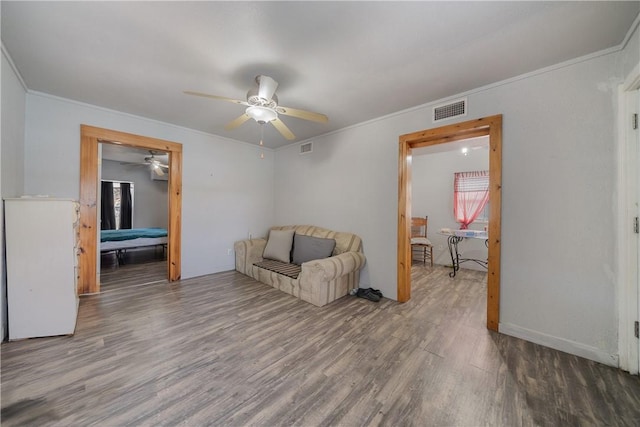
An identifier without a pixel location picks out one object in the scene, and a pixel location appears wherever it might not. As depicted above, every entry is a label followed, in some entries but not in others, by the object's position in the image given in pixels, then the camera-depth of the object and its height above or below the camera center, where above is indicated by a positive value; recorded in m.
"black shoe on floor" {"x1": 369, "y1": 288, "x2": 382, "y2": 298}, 3.14 -1.07
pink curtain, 4.66 +0.40
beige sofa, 2.87 -0.82
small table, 3.82 -0.55
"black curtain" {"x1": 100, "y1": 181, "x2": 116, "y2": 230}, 6.46 +0.02
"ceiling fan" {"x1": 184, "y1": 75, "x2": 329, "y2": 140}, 1.98 +0.95
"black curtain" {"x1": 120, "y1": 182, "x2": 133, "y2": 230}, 6.76 +0.12
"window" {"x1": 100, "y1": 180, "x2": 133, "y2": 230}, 6.48 +0.14
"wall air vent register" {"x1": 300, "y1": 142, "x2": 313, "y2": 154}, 4.18 +1.18
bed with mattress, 4.62 -0.62
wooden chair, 5.16 -0.46
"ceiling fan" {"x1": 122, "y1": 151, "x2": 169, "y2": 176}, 5.71 +1.20
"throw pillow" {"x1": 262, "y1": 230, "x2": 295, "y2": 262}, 3.90 -0.58
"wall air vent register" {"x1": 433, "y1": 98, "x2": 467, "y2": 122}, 2.51 +1.17
